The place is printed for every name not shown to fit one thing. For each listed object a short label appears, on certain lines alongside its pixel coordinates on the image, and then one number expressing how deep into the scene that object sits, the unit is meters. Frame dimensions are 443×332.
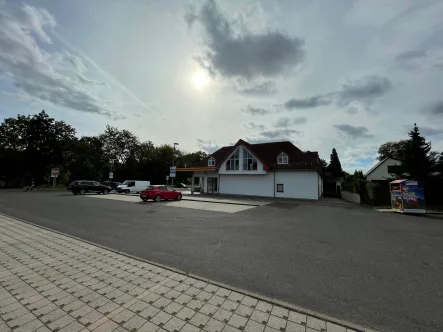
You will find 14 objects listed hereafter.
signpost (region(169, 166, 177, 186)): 28.02
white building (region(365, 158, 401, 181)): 39.24
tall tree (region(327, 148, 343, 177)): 67.36
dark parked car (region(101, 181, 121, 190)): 41.95
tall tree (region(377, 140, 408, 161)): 55.25
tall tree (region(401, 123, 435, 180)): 21.30
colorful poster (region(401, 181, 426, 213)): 15.76
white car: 33.06
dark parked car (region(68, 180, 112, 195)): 28.12
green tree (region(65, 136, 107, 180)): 47.38
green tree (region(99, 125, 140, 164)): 57.31
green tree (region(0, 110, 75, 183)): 45.28
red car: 21.22
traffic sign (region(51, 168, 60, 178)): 33.97
